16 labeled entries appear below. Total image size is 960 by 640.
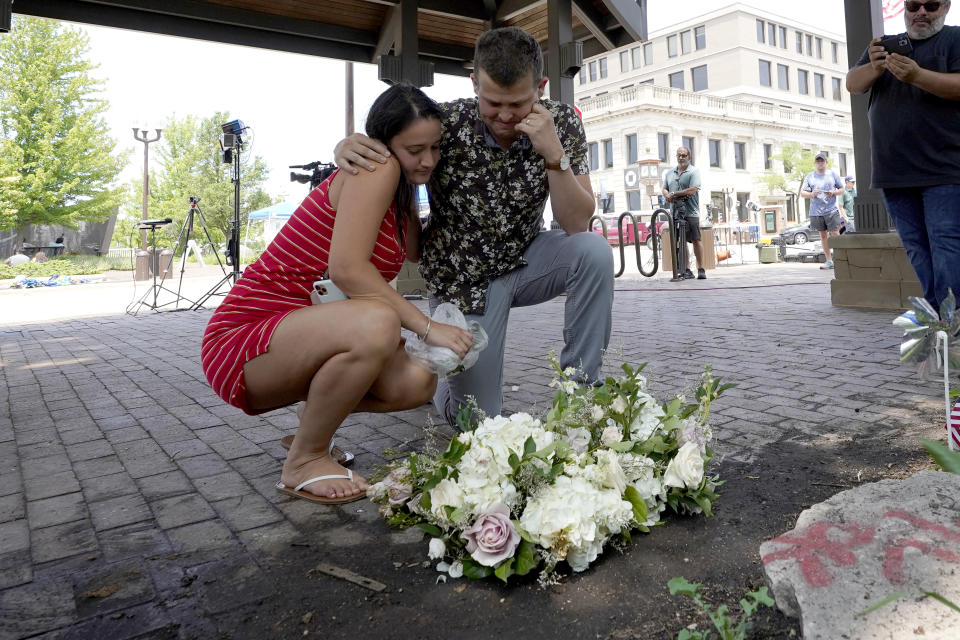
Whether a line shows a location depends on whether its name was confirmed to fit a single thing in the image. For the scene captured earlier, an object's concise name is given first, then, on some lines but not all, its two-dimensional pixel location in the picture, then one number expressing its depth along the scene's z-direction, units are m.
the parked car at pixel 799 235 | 23.20
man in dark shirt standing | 3.31
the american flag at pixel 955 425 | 2.12
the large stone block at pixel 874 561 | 1.15
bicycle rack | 11.50
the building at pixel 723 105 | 43.84
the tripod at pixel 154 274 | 9.34
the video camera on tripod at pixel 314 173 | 7.13
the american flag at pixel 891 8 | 6.15
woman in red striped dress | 2.15
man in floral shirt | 2.62
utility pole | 15.00
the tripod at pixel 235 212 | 8.98
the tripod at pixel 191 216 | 9.39
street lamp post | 24.76
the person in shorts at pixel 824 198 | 11.28
